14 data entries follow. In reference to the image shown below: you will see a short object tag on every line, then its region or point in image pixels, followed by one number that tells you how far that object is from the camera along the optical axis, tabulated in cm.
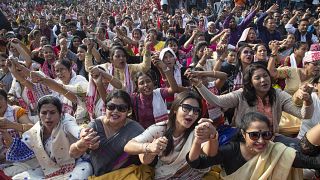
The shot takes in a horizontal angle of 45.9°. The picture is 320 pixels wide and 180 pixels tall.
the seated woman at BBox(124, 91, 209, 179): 282
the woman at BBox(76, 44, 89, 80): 602
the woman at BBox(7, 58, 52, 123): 455
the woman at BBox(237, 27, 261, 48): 620
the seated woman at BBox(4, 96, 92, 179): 306
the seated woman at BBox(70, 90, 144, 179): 298
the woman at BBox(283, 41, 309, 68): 494
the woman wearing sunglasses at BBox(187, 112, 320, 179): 248
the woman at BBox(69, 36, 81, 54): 728
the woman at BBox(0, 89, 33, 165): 336
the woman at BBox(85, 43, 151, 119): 409
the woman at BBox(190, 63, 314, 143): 332
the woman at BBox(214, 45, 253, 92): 434
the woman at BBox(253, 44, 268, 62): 470
